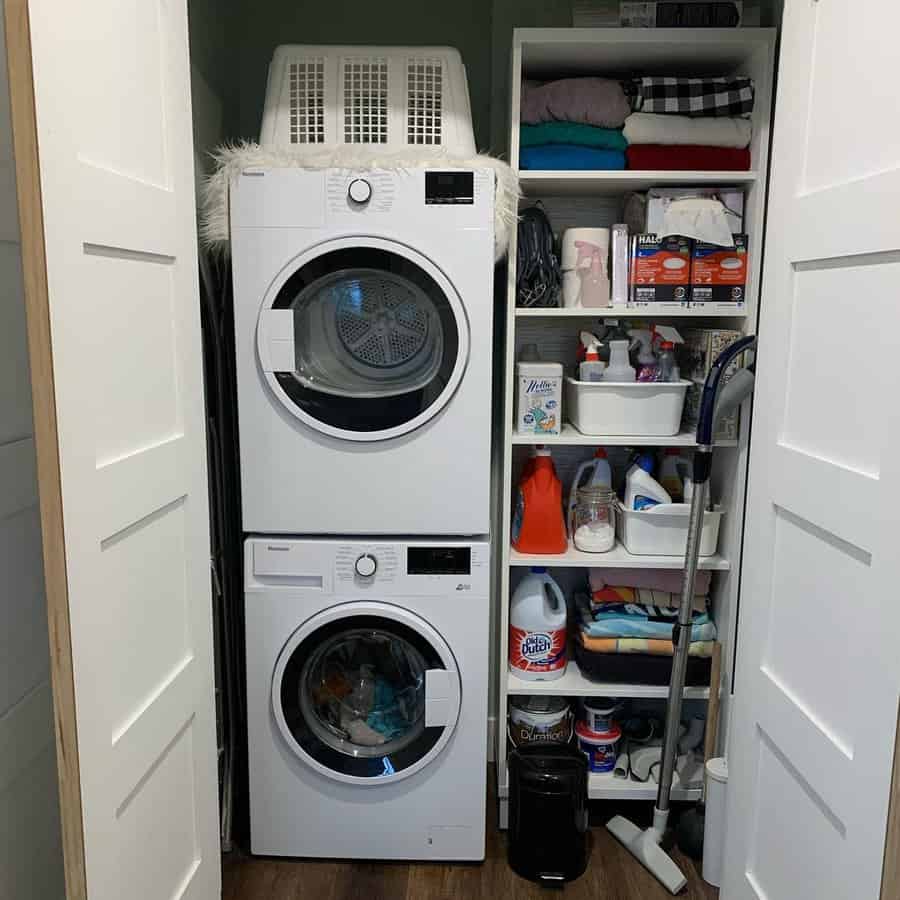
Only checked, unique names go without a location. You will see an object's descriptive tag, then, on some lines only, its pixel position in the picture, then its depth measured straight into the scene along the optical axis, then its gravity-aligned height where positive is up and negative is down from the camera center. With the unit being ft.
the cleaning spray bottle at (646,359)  7.11 -0.28
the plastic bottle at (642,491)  7.14 -1.42
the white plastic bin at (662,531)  7.11 -1.76
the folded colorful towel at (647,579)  7.44 -2.26
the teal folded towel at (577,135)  6.75 +1.54
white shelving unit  6.42 +1.06
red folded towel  6.76 +1.37
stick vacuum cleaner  6.41 -2.31
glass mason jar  7.24 -1.70
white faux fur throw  6.07 +1.15
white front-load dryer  6.09 -0.20
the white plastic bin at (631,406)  6.88 -0.67
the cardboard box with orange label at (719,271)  6.79 +0.46
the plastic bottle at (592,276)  6.93 +0.41
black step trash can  6.68 -3.97
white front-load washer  6.55 -3.07
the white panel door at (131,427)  3.35 -0.52
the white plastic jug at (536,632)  7.30 -2.70
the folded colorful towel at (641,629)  7.30 -2.66
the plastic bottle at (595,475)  7.47 -1.35
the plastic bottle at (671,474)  7.47 -1.34
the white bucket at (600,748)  7.61 -3.86
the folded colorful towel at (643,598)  7.45 -2.43
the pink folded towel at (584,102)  6.70 +1.80
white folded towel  6.68 +1.57
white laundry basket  6.34 +1.72
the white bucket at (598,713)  7.63 -3.55
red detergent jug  7.18 -1.64
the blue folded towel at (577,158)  6.79 +1.36
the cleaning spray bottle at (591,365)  7.09 -0.34
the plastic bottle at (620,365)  7.01 -0.33
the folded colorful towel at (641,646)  7.27 -2.79
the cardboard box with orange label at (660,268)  6.79 +0.47
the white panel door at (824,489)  3.53 -0.77
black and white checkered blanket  6.63 +1.84
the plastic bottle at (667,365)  7.07 -0.33
